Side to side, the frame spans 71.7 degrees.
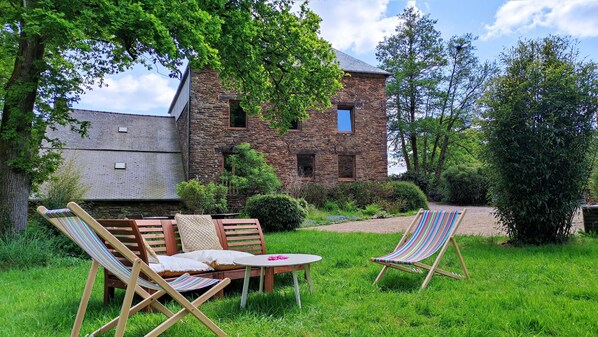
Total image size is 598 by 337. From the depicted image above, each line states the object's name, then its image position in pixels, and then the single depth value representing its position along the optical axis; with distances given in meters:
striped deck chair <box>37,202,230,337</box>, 2.41
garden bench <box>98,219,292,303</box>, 3.54
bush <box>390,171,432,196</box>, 23.95
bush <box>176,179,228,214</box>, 14.63
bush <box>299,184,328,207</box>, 17.52
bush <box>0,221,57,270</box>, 6.51
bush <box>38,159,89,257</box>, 7.49
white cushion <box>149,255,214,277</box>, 3.90
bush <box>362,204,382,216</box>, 16.45
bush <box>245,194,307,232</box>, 11.48
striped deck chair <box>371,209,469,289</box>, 4.42
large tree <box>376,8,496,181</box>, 26.64
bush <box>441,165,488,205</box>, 20.61
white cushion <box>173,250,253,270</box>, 4.37
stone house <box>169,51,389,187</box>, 17.30
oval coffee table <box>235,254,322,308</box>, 3.66
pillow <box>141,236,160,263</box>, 4.09
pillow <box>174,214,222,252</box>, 5.10
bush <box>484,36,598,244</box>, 6.63
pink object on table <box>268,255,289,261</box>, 4.00
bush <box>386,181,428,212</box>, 17.85
